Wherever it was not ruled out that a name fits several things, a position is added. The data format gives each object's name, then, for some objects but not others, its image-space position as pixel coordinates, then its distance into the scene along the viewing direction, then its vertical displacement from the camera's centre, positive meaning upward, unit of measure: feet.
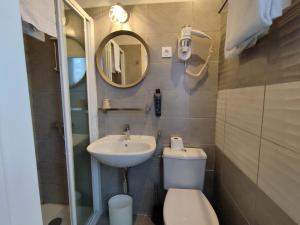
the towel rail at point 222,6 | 4.23 +2.38
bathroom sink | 4.11 -1.44
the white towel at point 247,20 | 2.12 +1.11
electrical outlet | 4.93 +1.32
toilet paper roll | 4.94 -1.41
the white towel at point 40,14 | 2.84 +1.51
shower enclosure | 4.24 -0.60
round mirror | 5.08 +1.18
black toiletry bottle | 4.96 -0.14
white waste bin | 4.77 -3.36
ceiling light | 4.72 +2.38
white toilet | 3.99 -2.33
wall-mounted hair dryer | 4.47 +1.42
